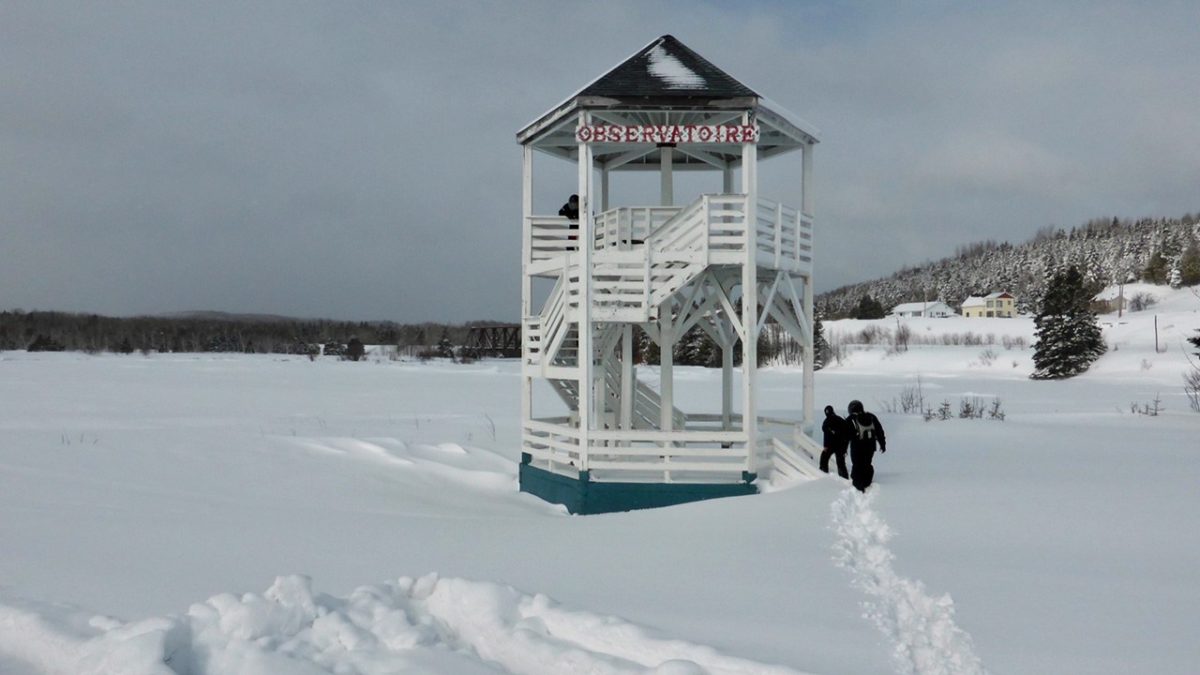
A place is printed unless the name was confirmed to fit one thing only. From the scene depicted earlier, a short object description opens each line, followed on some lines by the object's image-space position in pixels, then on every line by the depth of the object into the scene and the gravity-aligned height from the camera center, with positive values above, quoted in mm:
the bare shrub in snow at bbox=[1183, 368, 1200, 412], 26703 -1552
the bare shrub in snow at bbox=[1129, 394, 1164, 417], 25434 -1902
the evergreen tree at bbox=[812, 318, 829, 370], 69312 -259
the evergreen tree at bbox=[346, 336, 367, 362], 84200 -706
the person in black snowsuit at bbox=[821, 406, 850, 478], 13547 -1464
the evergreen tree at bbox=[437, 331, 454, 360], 87569 -545
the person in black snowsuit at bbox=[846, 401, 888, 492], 12922 -1450
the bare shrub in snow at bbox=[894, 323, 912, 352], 77788 +1090
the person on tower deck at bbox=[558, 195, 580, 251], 15258 +2329
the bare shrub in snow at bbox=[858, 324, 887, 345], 85212 +1149
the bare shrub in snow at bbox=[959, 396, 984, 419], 25922 -2027
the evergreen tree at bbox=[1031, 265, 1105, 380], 52125 +961
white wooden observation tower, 13531 +1214
